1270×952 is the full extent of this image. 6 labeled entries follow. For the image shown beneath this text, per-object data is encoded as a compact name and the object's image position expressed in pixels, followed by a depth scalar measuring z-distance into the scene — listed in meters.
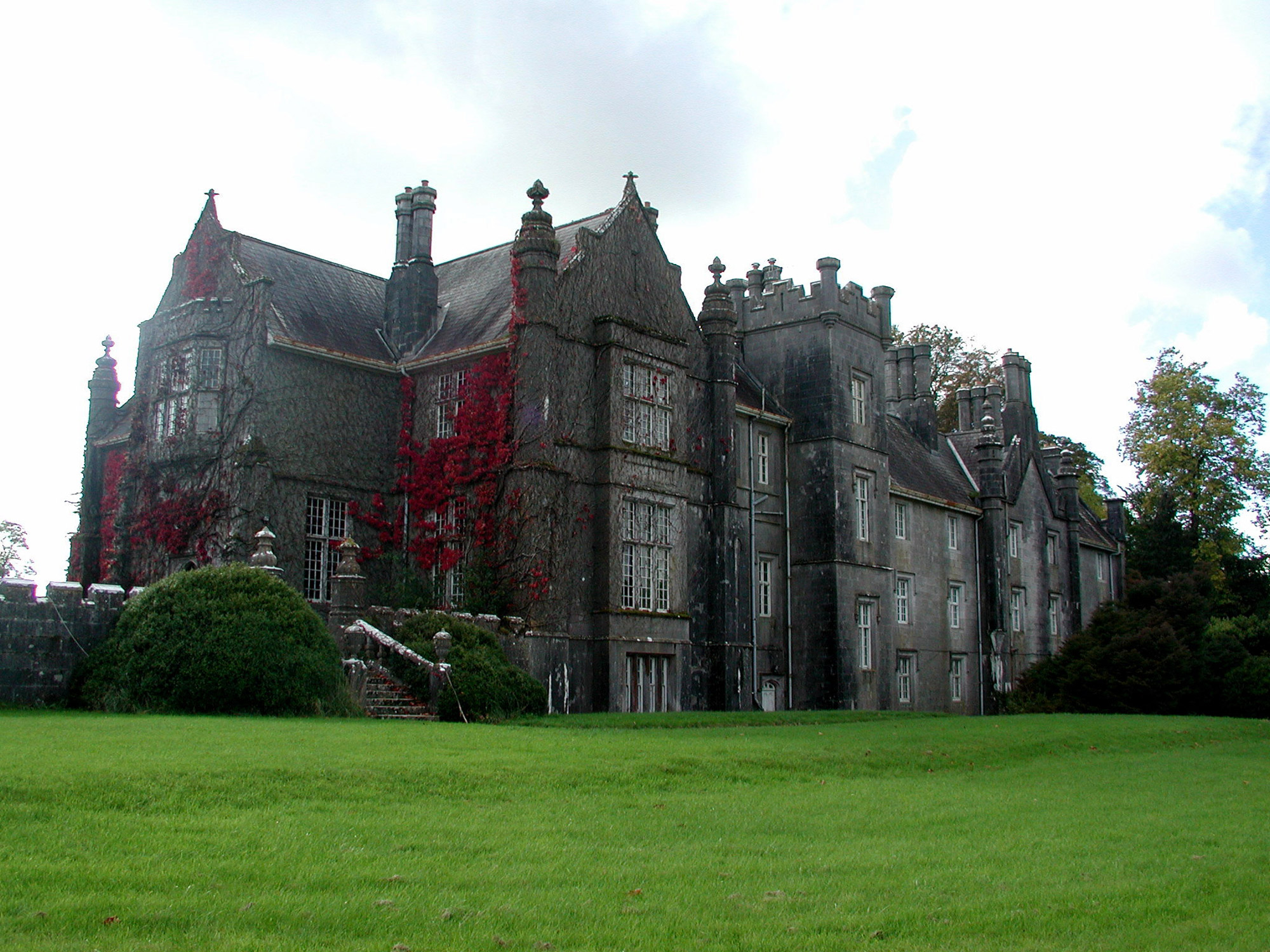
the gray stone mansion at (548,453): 29.28
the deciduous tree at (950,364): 61.70
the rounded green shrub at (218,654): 20.86
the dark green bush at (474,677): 22.91
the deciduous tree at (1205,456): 55.69
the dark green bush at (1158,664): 37.06
